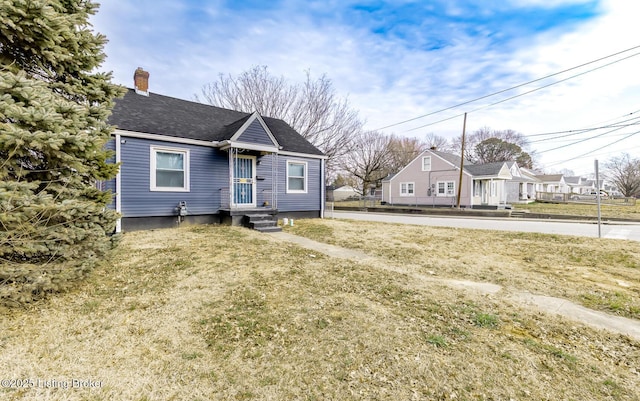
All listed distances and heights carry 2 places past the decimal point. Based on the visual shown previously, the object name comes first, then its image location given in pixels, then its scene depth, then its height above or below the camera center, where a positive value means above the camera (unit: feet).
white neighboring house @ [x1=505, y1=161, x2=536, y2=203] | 108.47 +5.70
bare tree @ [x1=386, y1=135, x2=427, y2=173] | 131.20 +24.89
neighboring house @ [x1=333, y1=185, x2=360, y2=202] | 157.57 +4.97
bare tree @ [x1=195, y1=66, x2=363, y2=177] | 77.05 +28.88
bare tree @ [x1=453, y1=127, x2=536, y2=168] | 151.02 +31.99
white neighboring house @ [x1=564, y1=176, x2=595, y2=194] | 185.49 +11.40
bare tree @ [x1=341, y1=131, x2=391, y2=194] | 119.96 +19.36
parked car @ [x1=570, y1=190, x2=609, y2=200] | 109.04 +1.54
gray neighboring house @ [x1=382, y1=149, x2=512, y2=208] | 82.99 +6.18
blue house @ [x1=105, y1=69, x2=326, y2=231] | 29.89 +4.44
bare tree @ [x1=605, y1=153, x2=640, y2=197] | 149.18 +15.53
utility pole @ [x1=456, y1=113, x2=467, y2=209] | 65.85 +18.72
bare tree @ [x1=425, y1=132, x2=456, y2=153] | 166.81 +36.07
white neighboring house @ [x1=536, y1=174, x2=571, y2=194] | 150.41 +10.13
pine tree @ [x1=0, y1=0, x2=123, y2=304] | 9.44 +2.01
